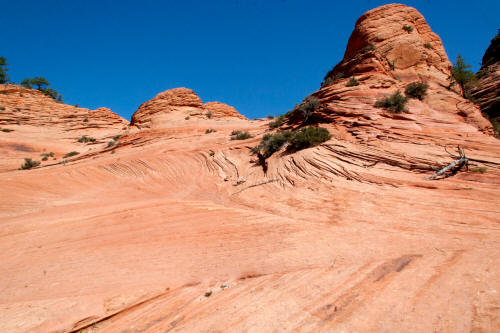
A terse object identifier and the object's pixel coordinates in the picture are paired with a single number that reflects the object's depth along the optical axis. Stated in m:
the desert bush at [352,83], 11.73
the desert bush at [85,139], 25.55
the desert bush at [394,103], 9.38
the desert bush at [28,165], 16.08
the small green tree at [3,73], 37.19
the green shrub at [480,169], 5.96
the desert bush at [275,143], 10.17
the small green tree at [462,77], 12.76
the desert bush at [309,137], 8.87
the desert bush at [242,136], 14.19
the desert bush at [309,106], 11.71
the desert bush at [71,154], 19.75
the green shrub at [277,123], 14.20
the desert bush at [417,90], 10.66
